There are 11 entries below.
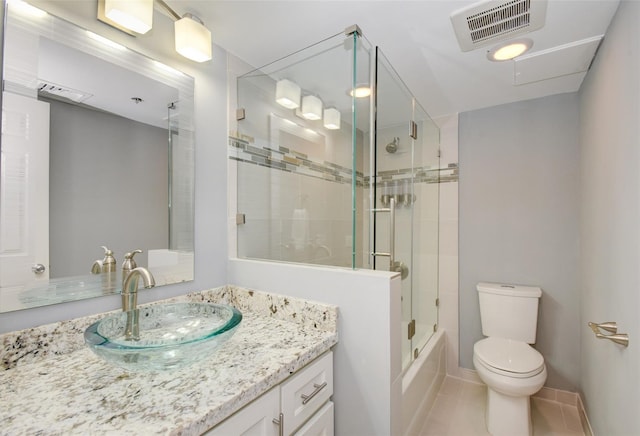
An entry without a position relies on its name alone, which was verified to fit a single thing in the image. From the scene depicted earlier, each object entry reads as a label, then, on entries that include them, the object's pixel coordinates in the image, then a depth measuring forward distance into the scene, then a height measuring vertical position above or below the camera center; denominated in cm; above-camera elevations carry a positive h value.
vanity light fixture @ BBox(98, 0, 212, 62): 113 +78
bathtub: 158 -104
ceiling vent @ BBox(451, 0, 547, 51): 129 +91
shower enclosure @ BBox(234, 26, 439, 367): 146 +32
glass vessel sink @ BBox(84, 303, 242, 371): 83 -40
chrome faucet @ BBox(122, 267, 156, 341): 112 -34
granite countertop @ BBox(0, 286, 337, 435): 71 -48
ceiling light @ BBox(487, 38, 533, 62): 162 +94
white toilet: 176 -88
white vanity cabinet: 86 -63
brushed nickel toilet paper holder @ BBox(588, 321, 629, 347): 117 -47
